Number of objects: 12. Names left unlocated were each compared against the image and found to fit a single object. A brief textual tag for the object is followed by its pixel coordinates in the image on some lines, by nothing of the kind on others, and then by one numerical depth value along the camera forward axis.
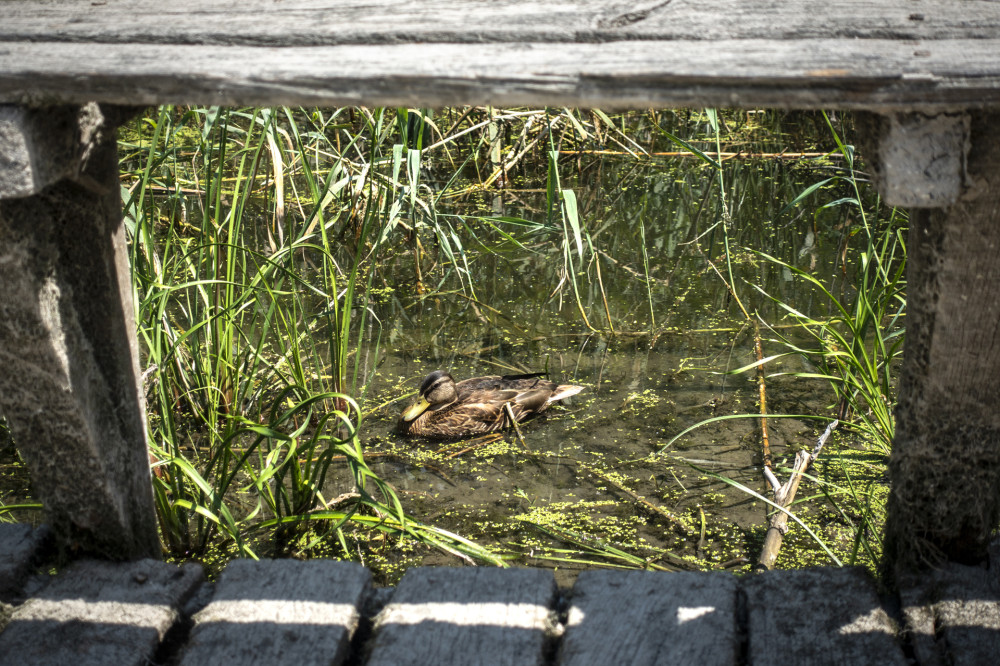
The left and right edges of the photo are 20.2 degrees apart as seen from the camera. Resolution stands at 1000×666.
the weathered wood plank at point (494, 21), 2.24
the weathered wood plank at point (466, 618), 2.38
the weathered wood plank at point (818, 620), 2.37
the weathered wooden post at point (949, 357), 2.25
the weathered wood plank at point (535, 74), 2.21
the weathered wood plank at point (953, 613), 2.35
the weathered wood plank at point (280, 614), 2.38
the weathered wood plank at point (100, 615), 2.39
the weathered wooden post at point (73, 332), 2.35
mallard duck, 3.49
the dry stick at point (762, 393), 3.16
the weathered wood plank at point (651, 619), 2.37
